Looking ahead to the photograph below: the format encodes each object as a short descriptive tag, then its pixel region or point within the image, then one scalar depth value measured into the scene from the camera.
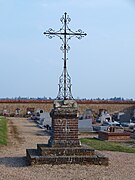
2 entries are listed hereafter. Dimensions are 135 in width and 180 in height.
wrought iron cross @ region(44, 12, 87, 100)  11.70
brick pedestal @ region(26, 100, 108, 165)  10.41
